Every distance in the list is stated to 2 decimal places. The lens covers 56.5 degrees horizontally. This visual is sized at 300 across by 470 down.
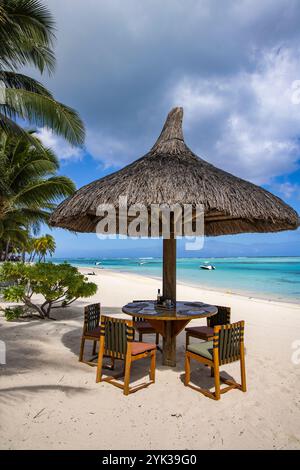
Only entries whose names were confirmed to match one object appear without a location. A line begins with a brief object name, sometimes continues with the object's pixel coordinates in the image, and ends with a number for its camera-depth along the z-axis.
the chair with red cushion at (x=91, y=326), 3.88
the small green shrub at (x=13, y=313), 6.31
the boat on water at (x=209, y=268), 43.22
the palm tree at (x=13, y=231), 11.28
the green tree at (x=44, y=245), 30.92
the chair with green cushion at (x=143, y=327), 4.47
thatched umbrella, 3.54
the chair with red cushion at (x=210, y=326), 4.05
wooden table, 3.67
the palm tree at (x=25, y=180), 8.62
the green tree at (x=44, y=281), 6.03
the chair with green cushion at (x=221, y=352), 3.05
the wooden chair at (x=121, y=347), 3.13
